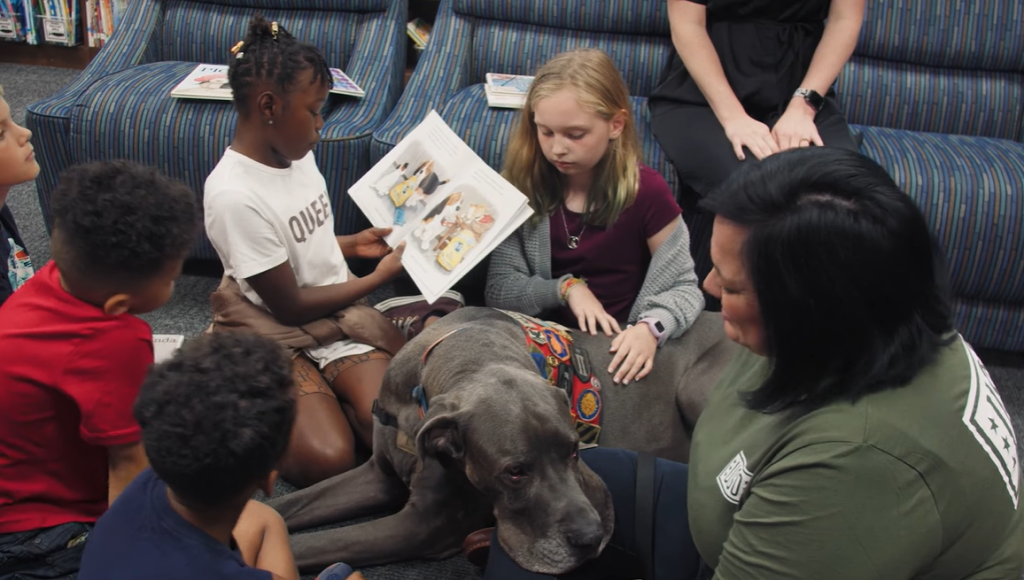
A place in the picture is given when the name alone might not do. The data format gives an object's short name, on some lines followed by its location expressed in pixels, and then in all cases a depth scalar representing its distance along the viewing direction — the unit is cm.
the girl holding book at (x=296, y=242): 189
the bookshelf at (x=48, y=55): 435
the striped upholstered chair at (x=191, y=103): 268
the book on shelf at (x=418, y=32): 358
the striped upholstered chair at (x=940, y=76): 299
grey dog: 151
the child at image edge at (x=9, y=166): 166
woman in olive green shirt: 105
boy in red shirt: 134
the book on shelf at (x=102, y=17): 416
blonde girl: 209
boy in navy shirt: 111
